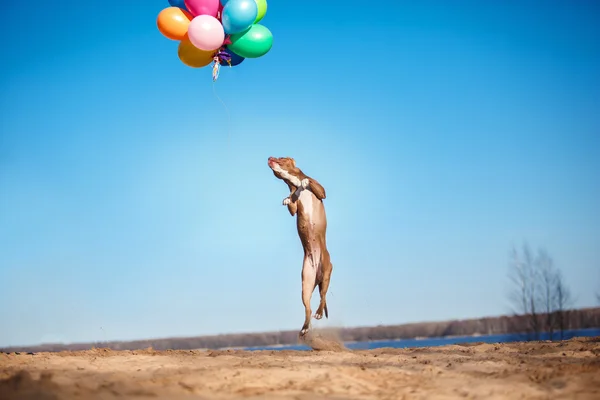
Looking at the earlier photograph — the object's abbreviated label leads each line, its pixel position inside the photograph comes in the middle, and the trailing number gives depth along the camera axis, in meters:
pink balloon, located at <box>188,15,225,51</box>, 8.61
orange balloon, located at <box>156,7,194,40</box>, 9.02
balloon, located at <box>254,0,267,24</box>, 9.62
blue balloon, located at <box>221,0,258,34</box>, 8.71
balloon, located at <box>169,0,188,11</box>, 9.67
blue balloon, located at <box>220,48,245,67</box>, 9.64
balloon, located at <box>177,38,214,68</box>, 9.39
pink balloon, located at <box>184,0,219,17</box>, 9.00
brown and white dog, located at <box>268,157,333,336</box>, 9.45
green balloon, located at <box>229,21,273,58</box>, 9.24
